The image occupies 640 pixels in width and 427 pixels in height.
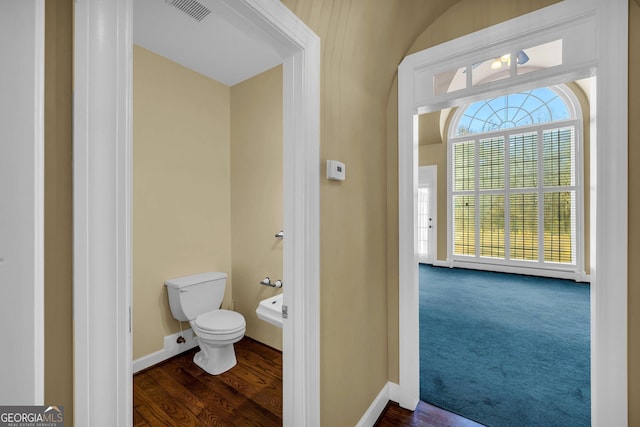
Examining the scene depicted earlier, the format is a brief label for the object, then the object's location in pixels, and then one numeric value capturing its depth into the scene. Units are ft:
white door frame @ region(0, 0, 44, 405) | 1.61
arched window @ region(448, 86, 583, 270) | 15.75
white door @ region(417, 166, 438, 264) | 20.26
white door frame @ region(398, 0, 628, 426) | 4.17
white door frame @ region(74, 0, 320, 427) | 1.89
